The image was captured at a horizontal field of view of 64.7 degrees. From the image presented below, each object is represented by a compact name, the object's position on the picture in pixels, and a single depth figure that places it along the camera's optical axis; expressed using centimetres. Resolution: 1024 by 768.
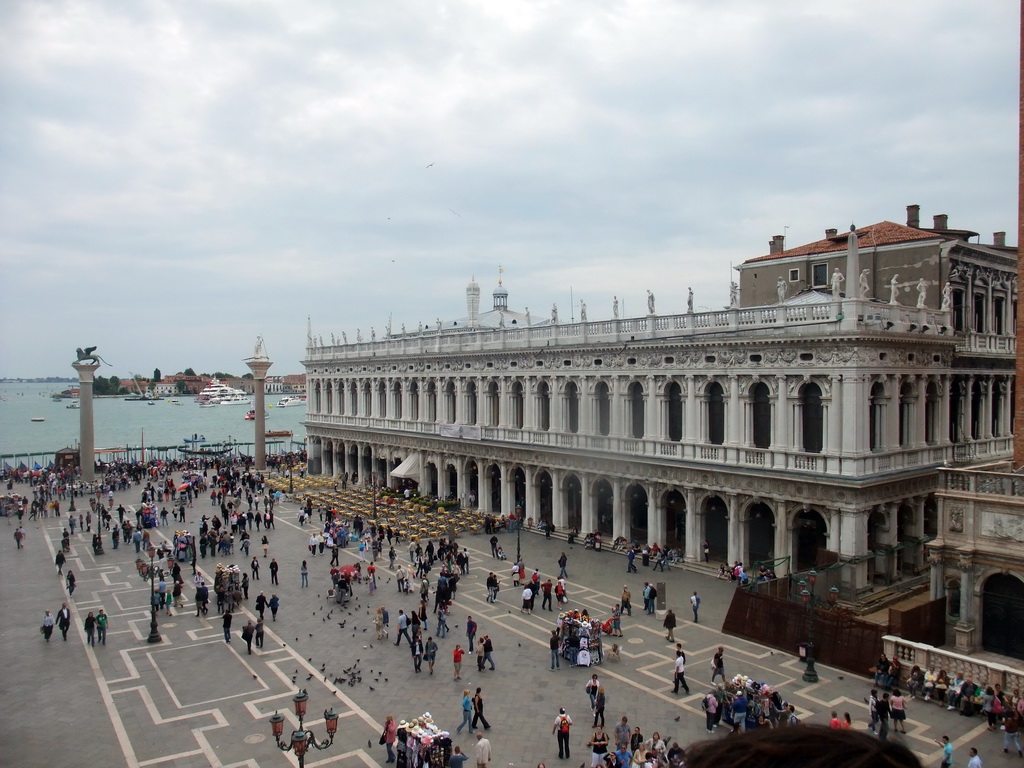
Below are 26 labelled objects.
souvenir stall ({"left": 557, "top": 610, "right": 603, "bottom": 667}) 2172
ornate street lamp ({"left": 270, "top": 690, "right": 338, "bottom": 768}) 1302
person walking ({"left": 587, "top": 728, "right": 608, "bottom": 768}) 1538
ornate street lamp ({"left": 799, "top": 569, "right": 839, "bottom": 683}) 2058
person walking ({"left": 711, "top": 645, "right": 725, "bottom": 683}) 1961
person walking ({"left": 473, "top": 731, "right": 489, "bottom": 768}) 1537
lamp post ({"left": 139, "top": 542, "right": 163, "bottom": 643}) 2364
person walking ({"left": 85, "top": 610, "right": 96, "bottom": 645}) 2328
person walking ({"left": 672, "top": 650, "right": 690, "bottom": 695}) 1988
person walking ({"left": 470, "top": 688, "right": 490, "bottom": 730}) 1758
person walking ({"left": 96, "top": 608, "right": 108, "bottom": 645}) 2325
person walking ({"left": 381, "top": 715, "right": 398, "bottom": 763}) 1633
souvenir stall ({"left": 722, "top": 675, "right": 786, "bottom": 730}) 1734
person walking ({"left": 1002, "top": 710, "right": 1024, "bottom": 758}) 1656
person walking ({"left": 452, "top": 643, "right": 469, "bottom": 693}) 2070
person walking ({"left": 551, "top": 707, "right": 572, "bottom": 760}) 1636
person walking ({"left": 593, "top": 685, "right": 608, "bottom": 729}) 1753
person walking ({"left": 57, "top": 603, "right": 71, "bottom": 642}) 2395
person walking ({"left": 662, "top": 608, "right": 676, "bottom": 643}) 2364
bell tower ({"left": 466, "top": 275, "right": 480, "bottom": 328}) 6144
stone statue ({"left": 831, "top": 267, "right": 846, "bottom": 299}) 2805
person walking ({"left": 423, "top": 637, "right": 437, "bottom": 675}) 2161
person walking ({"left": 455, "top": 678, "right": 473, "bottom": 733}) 1747
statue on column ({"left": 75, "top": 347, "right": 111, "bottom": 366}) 5659
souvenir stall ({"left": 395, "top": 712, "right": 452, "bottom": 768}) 1529
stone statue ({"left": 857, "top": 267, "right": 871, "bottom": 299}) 2789
